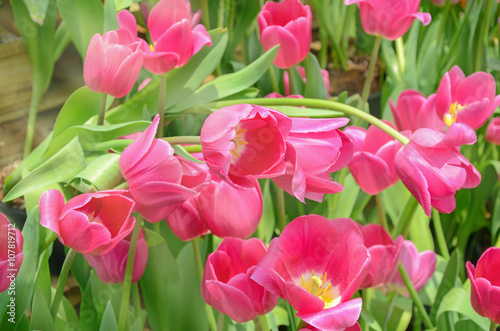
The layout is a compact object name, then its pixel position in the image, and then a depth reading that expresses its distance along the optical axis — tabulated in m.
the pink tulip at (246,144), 0.97
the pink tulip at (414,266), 1.25
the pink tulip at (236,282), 1.01
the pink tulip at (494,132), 1.46
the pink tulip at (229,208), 1.05
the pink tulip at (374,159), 1.15
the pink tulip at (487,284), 1.06
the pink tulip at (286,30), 1.30
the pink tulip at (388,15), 1.24
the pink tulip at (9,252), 1.00
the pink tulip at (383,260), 1.13
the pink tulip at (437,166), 1.04
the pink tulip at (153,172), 0.97
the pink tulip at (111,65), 1.09
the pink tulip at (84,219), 0.98
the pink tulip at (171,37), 1.12
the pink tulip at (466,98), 1.18
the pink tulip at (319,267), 0.97
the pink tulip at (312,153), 0.99
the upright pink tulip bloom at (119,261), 1.11
